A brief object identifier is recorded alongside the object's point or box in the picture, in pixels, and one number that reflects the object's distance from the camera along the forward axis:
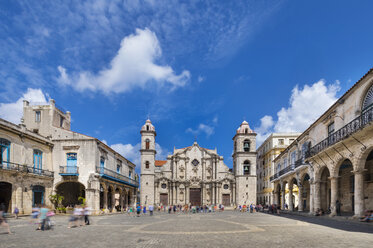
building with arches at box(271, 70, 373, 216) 16.70
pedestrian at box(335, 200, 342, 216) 20.06
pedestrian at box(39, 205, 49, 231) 14.28
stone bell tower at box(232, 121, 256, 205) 50.72
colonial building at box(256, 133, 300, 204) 49.75
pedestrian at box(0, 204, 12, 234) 12.82
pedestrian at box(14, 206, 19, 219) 21.62
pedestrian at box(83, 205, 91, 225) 17.25
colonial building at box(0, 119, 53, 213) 23.56
